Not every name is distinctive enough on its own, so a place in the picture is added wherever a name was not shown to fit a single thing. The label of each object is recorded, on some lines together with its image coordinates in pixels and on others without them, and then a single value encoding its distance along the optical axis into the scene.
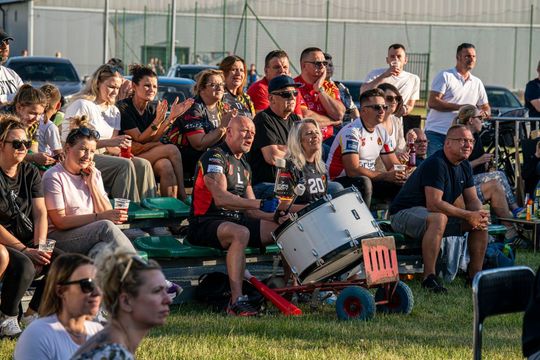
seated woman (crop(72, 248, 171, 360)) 7.34
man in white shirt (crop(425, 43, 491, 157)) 25.27
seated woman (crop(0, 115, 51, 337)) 14.03
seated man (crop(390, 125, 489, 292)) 18.86
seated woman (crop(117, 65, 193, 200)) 19.86
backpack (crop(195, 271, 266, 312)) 16.62
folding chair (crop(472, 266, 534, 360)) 10.39
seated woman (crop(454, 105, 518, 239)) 23.12
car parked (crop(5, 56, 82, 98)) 46.22
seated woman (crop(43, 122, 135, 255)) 15.22
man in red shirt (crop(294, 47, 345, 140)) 21.94
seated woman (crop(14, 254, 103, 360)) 8.71
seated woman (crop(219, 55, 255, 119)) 20.94
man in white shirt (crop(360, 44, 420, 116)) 25.11
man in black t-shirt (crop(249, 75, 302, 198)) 18.94
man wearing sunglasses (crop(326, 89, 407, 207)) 20.33
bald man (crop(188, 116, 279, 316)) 16.50
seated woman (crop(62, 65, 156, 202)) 18.72
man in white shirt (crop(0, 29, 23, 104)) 19.42
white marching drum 16.22
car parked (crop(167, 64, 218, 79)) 45.56
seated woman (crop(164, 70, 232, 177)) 19.84
